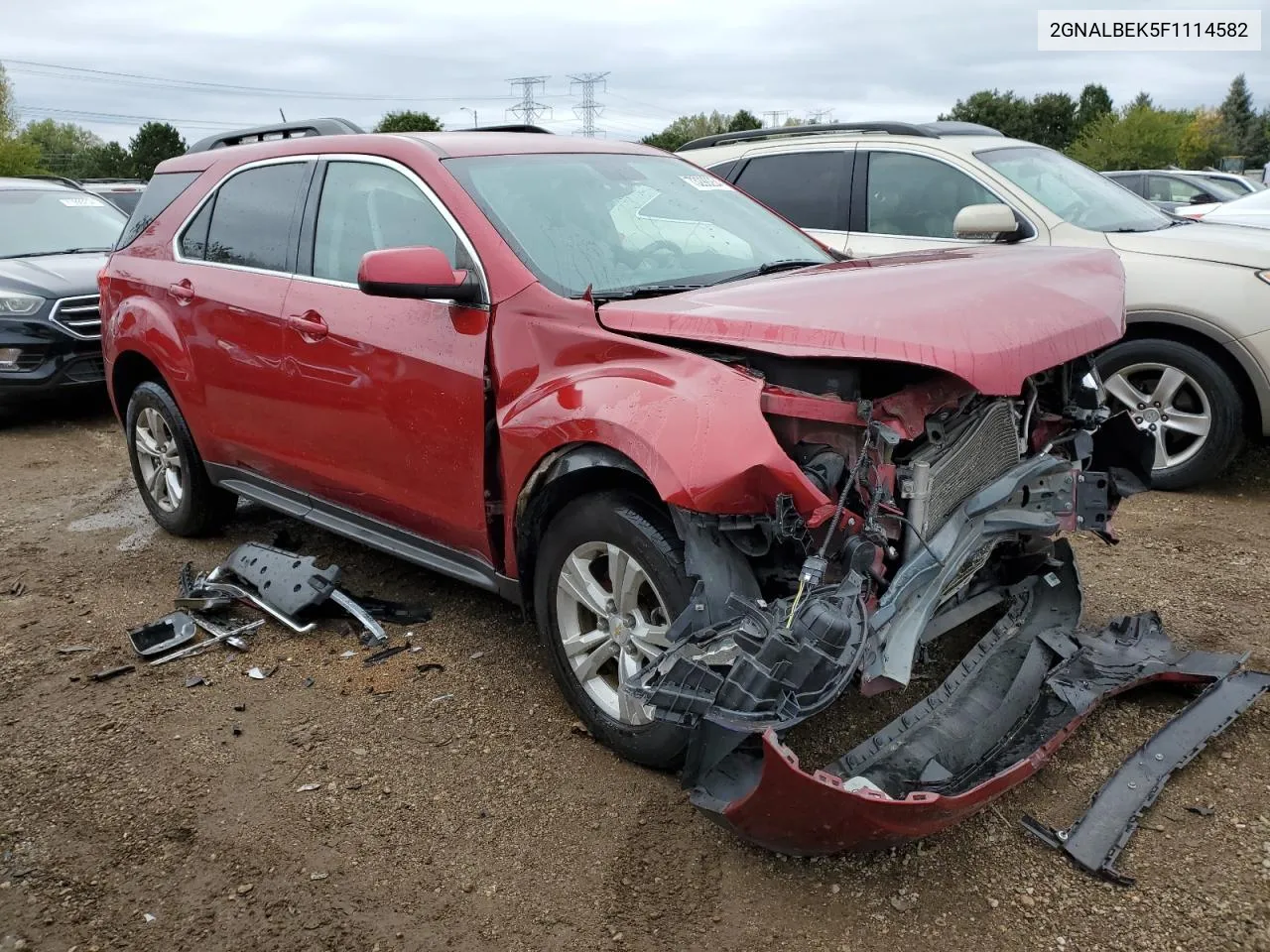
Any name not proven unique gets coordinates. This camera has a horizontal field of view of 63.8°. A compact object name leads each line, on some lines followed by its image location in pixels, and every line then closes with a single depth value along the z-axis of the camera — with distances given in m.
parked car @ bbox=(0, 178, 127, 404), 7.84
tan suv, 5.18
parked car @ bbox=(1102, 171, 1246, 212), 15.22
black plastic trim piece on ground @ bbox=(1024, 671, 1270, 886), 2.56
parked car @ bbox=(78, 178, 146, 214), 12.63
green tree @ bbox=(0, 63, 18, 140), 58.77
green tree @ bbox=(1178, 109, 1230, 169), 67.25
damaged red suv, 2.48
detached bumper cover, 2.27
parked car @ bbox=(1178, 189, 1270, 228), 7.00
